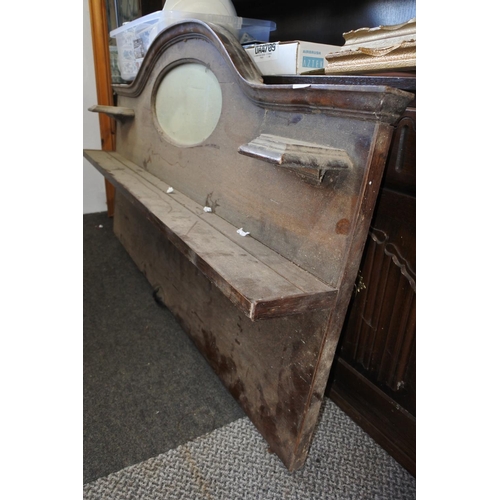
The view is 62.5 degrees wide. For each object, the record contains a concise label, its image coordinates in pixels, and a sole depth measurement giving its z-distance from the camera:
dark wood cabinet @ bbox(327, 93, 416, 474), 0.88
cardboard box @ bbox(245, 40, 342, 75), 1.04
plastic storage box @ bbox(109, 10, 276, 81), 1.42
